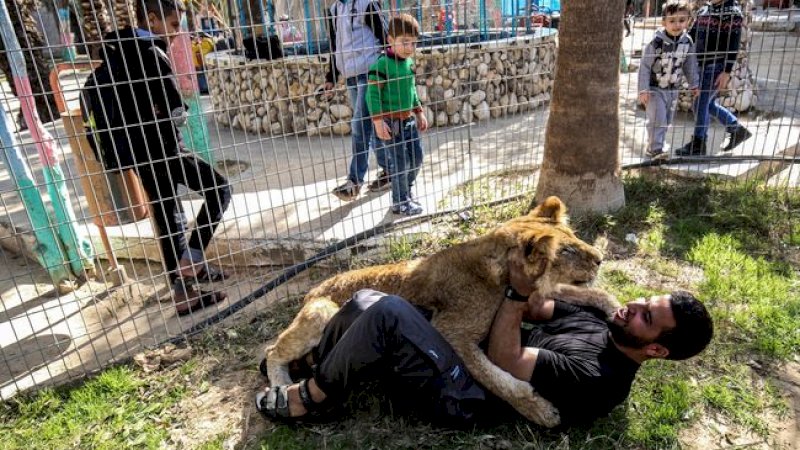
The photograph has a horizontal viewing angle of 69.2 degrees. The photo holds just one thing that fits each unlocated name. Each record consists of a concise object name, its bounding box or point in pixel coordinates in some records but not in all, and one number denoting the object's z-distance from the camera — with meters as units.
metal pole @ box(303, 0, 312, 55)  10.79
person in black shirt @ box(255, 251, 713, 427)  2.91
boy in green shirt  5.12
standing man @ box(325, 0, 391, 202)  5.81
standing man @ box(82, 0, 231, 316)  3.77
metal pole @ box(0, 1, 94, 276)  4.26
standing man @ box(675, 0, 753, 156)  6.31
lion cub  2.93
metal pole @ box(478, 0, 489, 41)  8.14
